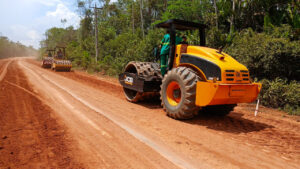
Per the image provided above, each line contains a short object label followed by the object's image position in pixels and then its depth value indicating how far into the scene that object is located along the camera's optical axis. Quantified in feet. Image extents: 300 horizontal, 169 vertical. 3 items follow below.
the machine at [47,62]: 70.18
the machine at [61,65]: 59.62
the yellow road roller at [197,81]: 13.24
